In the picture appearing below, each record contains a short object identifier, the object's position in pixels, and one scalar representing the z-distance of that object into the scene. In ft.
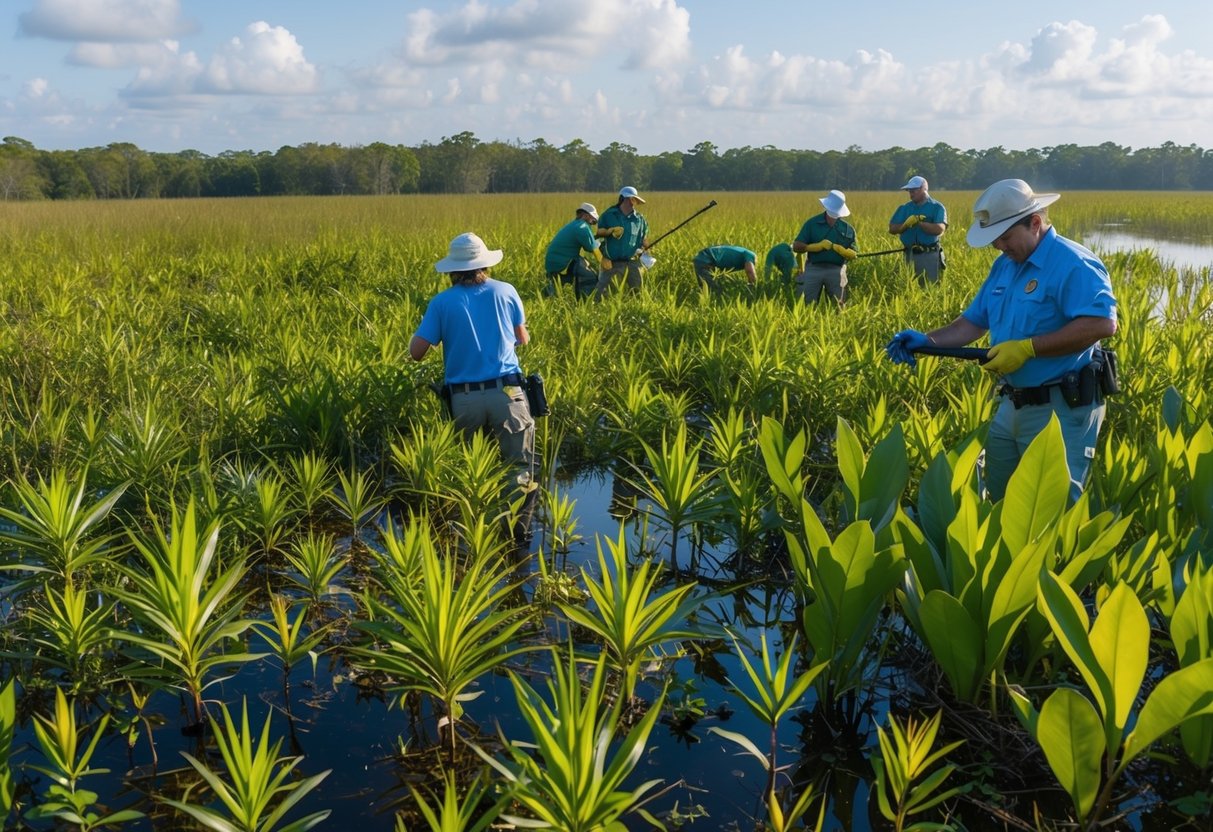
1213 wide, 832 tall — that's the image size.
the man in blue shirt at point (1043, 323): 10.48
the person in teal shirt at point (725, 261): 29.81
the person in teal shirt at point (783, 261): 30.78
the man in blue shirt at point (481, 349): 14.52
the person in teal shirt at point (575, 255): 29.32
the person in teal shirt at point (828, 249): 27.48
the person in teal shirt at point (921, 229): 31.19
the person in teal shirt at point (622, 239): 30.09
